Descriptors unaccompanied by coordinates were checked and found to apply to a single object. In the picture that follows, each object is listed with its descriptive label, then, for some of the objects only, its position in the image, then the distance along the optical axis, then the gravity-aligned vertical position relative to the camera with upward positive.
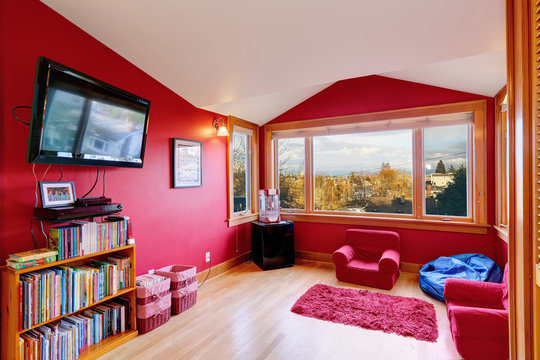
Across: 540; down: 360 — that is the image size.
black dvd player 1.99 -0.24
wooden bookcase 1.80 -0.85
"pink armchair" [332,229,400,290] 3.48 -1.08
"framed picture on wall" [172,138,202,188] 3.41 +0.21
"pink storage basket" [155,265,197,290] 2.91 -1.03
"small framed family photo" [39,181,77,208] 2.08 -0.10
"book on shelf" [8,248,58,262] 1.83 -0.50
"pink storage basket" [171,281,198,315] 2.89 -1.26
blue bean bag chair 3.10 -1.10
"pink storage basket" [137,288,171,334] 2.55 -1.26
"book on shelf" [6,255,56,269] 1.82 -0.55
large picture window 3.73 +0.17
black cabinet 4.30 -1.03
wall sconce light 3.93 +0.76
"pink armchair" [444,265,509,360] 1.96 -1.10
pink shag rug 2.58 -1.37
